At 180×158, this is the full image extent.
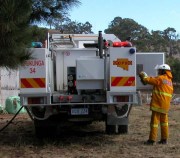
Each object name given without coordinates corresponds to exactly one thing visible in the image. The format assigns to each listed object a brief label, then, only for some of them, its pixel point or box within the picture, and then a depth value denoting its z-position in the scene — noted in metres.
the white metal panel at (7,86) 17.12
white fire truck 8.77
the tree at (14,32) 5.56
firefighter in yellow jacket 9.06
